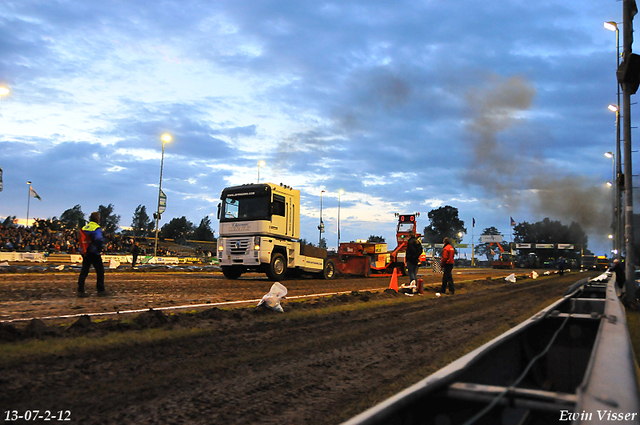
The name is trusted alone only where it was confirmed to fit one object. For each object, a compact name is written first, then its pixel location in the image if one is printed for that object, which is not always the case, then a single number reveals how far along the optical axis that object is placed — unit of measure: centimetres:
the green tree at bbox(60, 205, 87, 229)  12407
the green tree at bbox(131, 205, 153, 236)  13250
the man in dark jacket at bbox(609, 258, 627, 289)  1413
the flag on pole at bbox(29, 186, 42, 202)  4348
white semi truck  1712
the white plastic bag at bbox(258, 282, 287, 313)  869
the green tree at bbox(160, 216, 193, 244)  11419
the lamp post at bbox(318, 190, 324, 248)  6444
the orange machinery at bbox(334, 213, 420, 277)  2566
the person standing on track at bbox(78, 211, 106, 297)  1005
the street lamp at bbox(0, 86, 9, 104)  2114
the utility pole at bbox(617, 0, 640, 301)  1297
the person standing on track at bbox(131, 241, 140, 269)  2757
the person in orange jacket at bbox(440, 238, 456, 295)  1483
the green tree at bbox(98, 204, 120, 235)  12188
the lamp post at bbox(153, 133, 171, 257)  3771
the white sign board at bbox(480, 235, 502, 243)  11844
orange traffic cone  1463
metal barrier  189
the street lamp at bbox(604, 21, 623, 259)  1843
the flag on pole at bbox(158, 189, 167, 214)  3717
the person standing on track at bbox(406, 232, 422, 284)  1533
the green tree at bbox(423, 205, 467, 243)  15477
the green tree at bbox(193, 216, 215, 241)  10944
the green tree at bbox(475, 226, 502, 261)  17181
